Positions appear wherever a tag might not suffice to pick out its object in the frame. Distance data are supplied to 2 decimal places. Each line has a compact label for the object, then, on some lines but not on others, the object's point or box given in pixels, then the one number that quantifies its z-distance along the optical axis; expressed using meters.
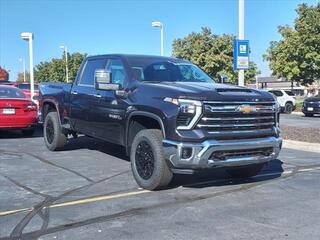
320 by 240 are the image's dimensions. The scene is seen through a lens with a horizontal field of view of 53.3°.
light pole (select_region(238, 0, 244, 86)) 9.34
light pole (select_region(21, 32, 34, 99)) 12.16
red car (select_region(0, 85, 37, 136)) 8.11
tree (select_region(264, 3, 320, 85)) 20.82
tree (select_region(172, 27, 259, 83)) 25.35
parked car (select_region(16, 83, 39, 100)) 16.06
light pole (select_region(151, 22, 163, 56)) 17.19
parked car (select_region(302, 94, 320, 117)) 17.22
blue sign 9.18
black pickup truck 4.06
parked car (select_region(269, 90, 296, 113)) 20.64
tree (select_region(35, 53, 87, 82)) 34.65
